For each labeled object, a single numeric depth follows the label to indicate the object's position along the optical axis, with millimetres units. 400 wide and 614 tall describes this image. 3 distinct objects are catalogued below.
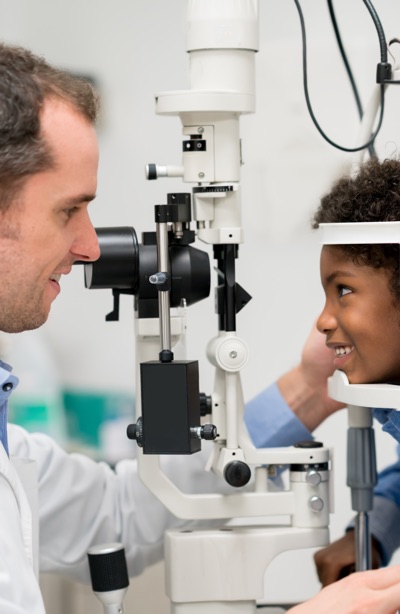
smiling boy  1463
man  1348
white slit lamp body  1487
